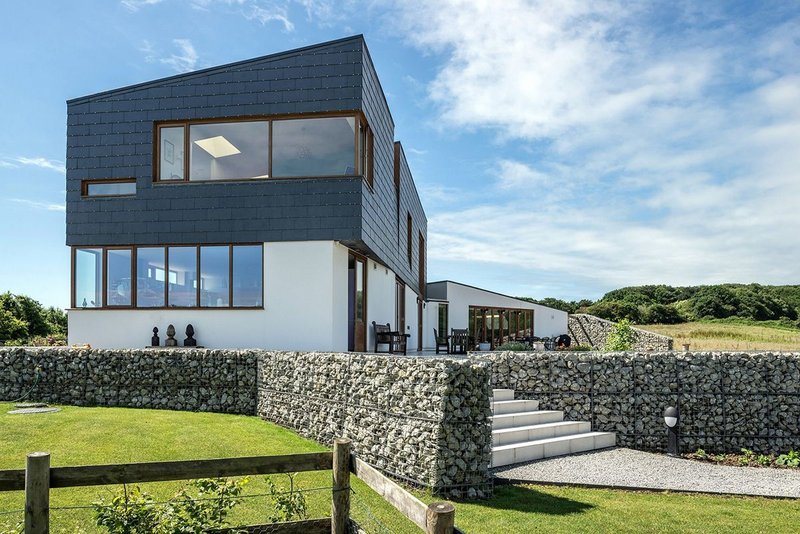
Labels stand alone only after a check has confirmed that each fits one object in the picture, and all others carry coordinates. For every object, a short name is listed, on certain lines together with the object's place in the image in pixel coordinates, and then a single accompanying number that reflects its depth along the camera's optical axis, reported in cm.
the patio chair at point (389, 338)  1529
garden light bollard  1001
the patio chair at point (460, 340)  1980
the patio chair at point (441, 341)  2131
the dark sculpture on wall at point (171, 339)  1325
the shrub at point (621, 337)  1786
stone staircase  892
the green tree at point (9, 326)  2635
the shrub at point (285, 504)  464
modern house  1282
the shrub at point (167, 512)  413
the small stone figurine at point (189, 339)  1317
